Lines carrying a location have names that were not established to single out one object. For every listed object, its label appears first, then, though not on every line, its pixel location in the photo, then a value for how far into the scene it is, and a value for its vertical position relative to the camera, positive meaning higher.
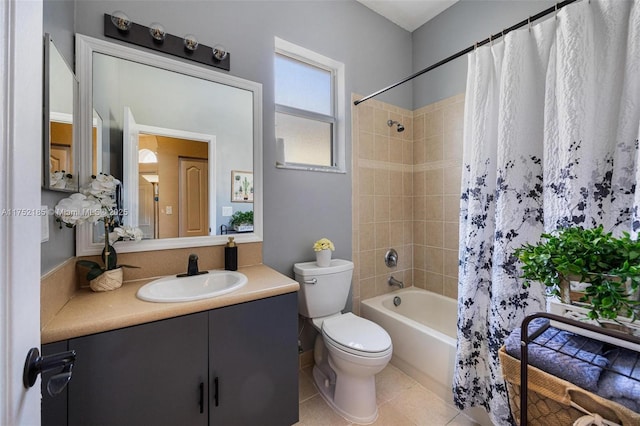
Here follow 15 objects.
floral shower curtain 1.07 +0.26
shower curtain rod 1.14 +0.90
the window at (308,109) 1.98 +0.83
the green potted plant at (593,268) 0.61 -0.14
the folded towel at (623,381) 0.60 -0.40
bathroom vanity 0.90 -0.56
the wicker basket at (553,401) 0.60 -0.46
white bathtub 1.65 -0.85
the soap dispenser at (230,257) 1.58 -0.24
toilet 1.43 -0.70
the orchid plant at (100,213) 1.03 +0.02
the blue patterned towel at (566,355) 0.66 -0.38
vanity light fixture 1.35 +0.96
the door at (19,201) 0.40 +0.03
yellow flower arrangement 1.81 -0.20
